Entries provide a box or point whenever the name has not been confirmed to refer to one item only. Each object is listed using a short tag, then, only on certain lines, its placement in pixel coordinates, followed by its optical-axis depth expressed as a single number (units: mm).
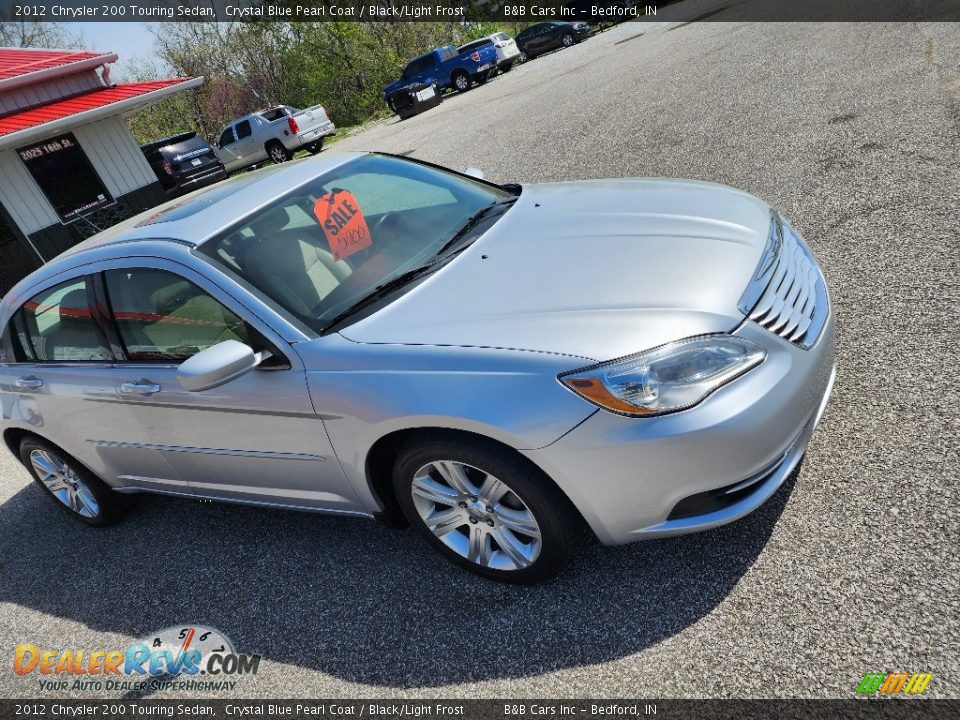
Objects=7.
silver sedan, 2482
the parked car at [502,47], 26172
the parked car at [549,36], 28953
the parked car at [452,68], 26047
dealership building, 15766
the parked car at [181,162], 20859
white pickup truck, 22781
